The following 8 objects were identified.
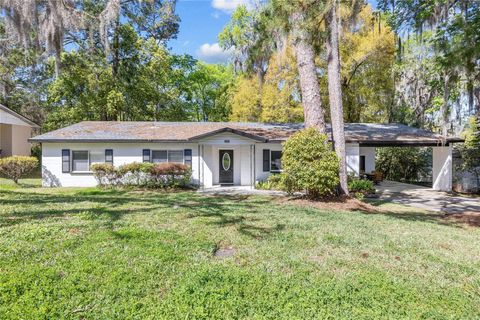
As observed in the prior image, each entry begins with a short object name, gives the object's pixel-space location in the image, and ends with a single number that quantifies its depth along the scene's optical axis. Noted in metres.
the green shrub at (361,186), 12.67
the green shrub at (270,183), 13.28
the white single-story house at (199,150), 14.41
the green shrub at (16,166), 14.15
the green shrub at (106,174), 14.12
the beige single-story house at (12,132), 19.57
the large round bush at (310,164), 9.70
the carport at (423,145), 14.55
